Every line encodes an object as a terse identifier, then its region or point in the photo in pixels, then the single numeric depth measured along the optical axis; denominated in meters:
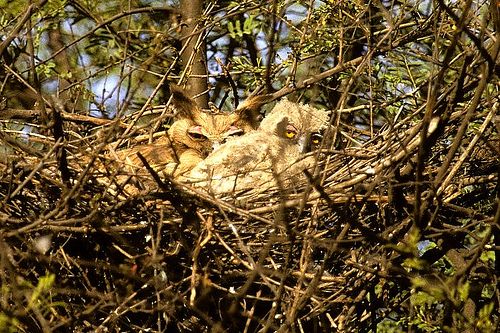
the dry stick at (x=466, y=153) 8.06
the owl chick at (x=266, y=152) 9.32
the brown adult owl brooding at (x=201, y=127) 11.62
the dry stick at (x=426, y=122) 6.68
